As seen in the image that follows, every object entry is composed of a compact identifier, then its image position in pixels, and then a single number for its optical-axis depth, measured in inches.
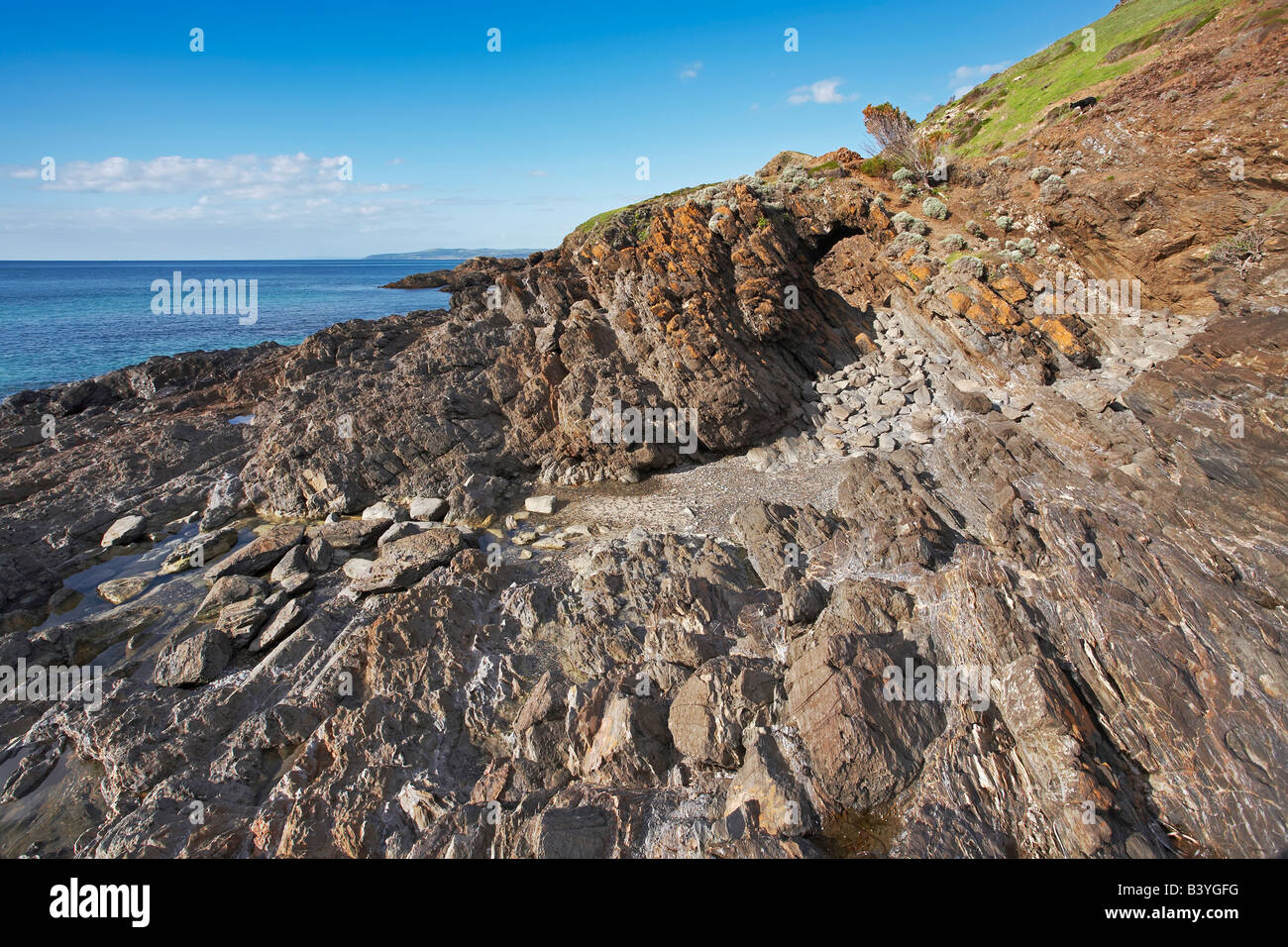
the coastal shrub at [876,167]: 1354.6
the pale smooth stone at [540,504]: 775.7
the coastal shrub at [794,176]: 1287.2
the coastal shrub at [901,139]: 1318.9
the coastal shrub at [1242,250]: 882.1
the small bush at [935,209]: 1167.6
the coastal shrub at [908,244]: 1104.8
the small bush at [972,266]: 1002.7
